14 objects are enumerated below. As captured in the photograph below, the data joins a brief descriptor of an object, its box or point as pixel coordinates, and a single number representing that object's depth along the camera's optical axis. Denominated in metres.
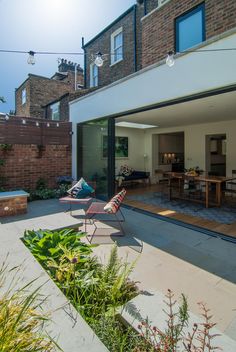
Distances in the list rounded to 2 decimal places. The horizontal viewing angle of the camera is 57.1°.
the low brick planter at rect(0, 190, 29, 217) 4.95
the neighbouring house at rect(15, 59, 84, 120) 13.66
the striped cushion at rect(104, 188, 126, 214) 4.29
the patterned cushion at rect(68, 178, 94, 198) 5.82
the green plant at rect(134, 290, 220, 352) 1.37
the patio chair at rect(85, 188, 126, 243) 4.33
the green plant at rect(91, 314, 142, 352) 1.57
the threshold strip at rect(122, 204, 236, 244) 4.18
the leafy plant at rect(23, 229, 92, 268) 2.79
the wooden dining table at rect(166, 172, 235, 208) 6.16
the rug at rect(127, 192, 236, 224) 5.42
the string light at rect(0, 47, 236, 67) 4.05
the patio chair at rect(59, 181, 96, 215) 5.45
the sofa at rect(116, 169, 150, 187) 9.34
